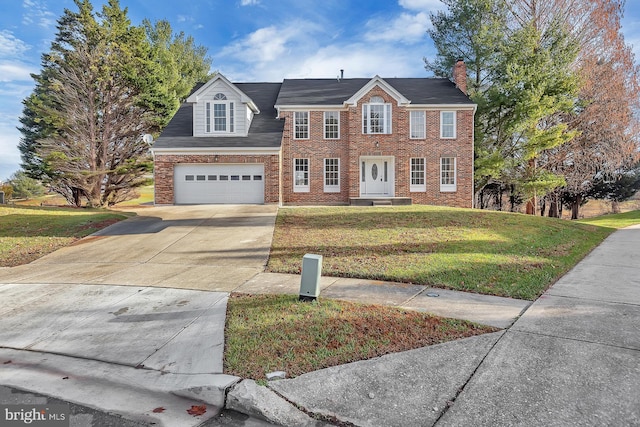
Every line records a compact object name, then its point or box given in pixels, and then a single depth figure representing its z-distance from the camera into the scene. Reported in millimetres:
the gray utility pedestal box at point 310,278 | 5668
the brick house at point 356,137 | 20609
